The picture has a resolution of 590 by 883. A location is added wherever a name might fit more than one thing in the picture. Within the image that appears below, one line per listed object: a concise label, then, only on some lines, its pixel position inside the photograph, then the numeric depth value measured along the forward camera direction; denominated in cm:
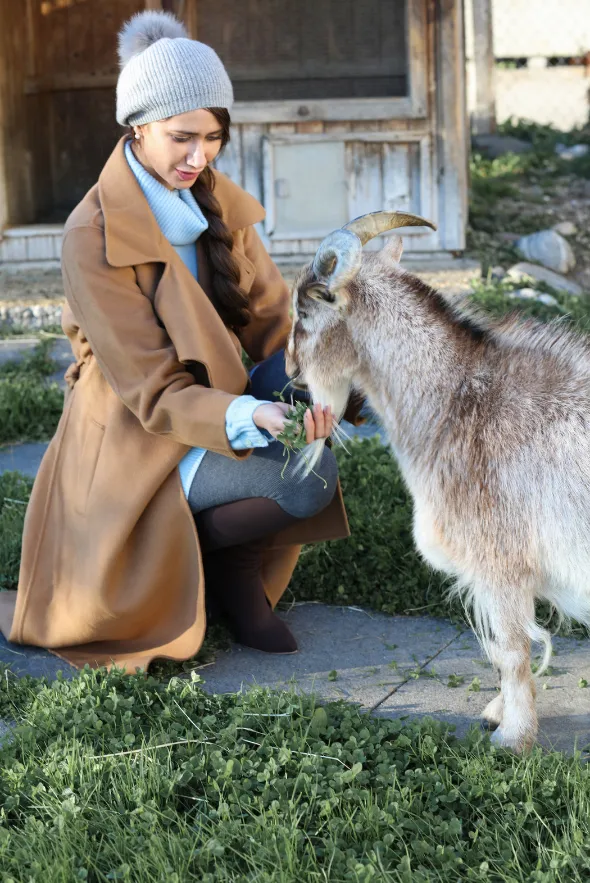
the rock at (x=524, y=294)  809
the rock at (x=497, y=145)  1313
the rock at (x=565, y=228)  1061
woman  344
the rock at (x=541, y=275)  884
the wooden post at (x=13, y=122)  968
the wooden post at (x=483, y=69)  1366
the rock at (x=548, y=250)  967
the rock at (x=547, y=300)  788
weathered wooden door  881
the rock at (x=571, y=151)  1305
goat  301
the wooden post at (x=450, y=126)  876
